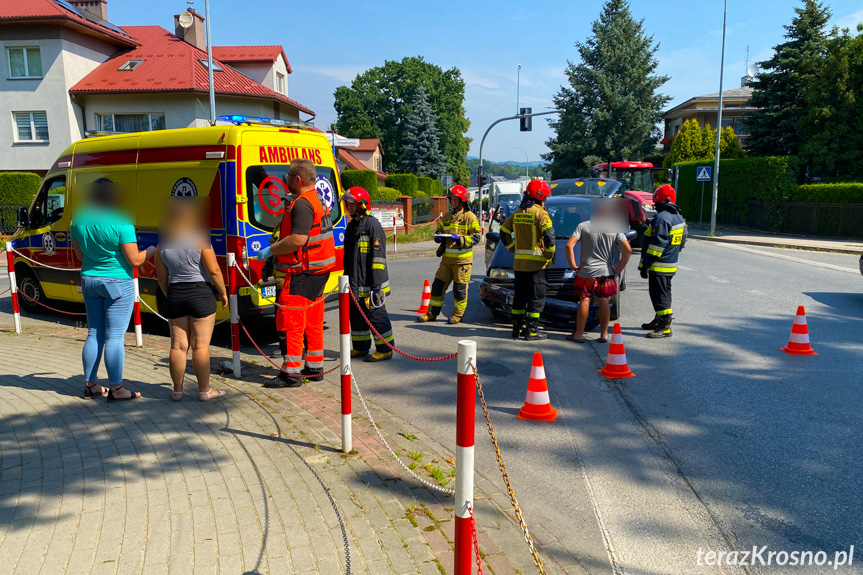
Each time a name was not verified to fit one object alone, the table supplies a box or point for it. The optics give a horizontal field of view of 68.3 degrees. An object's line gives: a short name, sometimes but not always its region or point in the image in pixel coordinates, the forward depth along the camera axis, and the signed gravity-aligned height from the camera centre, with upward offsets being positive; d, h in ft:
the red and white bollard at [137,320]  24.59 -4.71
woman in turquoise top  17.40 -2.00
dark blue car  27.78 -4.03
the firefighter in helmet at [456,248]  28.84 -2.26
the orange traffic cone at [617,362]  21.25 -5.41
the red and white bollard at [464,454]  7.90 -3.27
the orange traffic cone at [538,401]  17.38 -5.51
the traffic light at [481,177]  97.19 +3.31
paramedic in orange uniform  18.85 -2.04
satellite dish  102.25 +28.98
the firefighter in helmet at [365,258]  22.52 -2.12
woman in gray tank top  17.52 -2.32
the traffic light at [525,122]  94.99 +11.43
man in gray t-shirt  25.80 -2.58
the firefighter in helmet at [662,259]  26.78 -2.51
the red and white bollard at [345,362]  14.33 -3.69
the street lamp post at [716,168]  89.30 +4.58
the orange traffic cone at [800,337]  23.62 -5.09
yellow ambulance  23.97 +0.54
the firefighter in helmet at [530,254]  25.57 -2.23
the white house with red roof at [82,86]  95.35 +16.99
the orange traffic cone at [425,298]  32.22 -5.02
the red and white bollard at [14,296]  27.22 -4.32
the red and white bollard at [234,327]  20.39 -4.11
